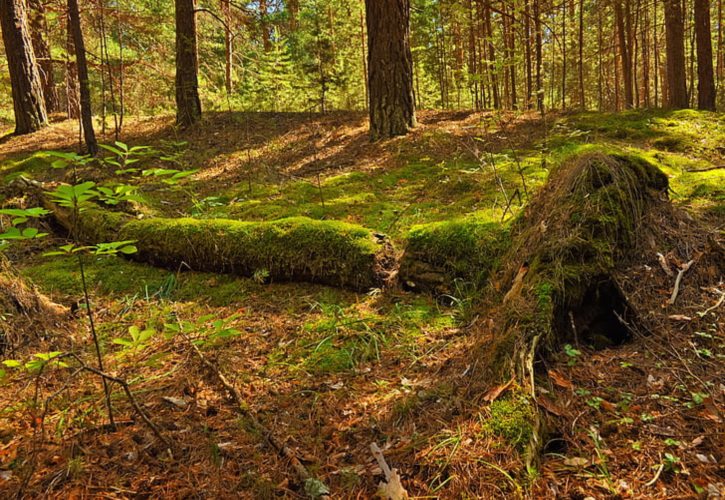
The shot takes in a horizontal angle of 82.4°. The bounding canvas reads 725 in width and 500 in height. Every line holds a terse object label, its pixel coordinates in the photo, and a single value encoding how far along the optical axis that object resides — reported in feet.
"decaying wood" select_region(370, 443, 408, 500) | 5.74
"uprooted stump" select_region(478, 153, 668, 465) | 7.84
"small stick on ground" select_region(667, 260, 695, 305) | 8.67
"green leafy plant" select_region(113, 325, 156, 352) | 6.03
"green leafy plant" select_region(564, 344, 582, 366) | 7.84
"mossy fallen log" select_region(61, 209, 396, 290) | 13.07
